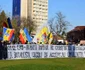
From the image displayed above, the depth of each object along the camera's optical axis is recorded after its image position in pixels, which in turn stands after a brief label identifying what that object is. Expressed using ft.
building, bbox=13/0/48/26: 390.67
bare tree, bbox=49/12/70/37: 204.39
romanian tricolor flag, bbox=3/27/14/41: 84.25
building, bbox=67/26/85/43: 310.17
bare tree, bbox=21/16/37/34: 239.27
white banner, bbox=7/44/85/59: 64.55
